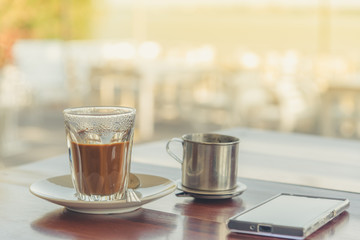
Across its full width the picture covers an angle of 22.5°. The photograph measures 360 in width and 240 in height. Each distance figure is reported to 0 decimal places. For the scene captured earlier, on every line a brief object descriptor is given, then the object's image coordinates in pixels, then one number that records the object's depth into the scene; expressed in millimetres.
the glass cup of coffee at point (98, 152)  883
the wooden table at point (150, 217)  813
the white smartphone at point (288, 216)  805
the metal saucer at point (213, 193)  919
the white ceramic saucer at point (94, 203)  857
